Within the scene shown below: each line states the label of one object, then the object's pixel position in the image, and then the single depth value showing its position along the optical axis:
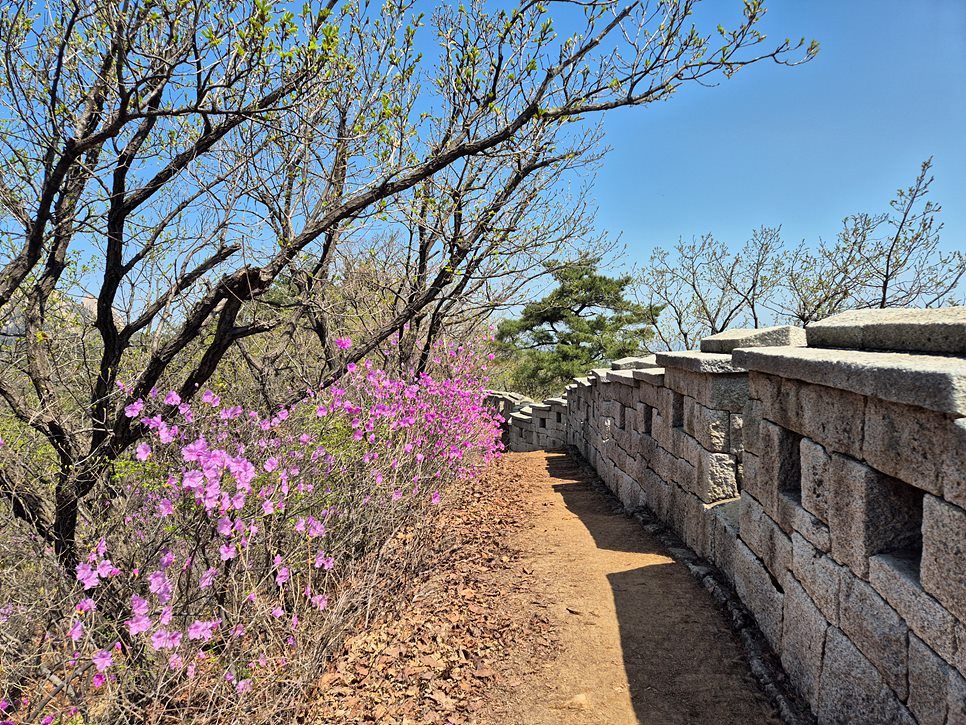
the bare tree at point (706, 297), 17.45
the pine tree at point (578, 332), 19.20
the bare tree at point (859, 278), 13.87
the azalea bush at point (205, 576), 2.48
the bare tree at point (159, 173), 2.94
